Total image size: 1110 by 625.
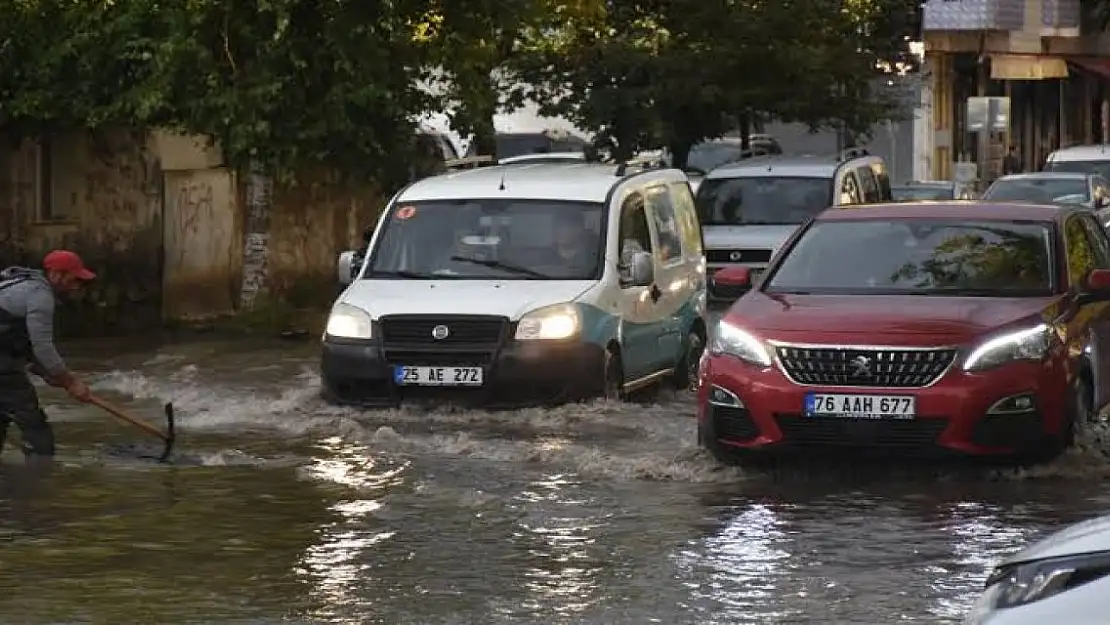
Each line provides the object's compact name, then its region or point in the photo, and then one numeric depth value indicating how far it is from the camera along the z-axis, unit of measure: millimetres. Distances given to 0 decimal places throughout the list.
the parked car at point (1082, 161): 35469
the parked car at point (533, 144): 46719
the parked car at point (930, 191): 36031
